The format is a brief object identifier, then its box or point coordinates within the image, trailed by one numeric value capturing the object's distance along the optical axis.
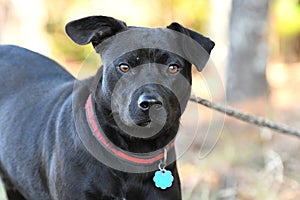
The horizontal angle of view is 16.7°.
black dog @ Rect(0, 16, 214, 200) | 5.26
